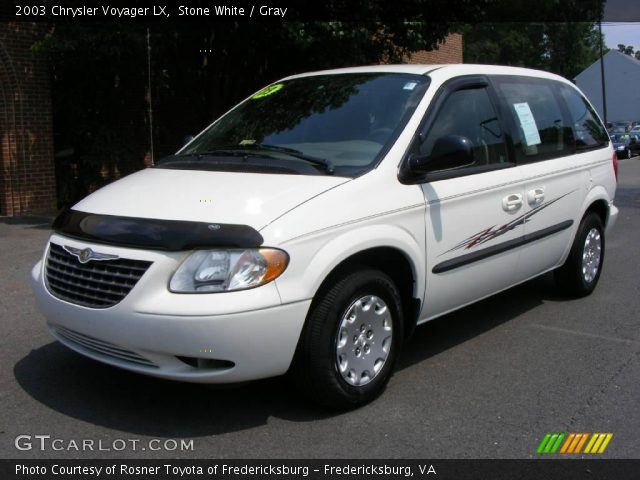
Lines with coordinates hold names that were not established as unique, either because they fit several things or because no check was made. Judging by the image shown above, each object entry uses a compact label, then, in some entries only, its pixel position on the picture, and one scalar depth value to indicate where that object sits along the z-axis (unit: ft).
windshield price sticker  17.53
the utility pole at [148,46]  34.35
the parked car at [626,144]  96.48
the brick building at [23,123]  36.50
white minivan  11.47
